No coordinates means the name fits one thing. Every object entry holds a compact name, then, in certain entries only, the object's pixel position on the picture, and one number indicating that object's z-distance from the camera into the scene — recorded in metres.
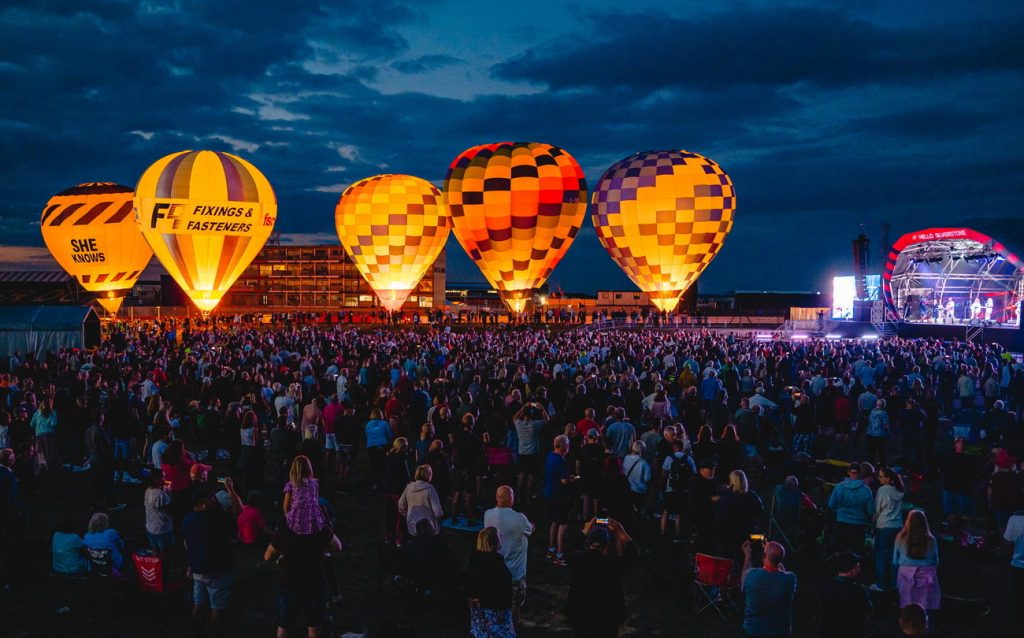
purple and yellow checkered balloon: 33.69
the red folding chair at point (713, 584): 6.31
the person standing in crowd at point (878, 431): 11.24
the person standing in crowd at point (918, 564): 5.85
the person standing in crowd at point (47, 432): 10.86
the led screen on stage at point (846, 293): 46.16
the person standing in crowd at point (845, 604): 4.82
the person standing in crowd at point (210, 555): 5.64
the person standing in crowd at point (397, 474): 8.11
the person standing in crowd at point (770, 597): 5.04
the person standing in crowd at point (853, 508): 7.32
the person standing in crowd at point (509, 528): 6.17
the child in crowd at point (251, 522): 7.59
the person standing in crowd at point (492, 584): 5.26
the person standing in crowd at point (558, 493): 7.85
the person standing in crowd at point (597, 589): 4.97
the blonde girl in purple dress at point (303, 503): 5.55
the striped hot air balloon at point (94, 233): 42.66
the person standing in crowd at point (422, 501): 6.95
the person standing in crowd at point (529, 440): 9.87
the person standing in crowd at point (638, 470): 8.28
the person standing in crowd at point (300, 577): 5.46
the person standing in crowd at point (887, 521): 6.92
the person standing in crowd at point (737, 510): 6.83
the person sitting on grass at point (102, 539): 6.76
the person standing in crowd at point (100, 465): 9.32
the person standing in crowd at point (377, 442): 9.57
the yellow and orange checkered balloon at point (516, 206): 34.03
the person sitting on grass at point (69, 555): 6.95
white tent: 27.48
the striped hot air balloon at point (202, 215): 34.09
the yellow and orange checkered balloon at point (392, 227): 39.12
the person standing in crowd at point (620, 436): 9.55
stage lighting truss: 36.75
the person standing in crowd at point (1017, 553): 6.22
